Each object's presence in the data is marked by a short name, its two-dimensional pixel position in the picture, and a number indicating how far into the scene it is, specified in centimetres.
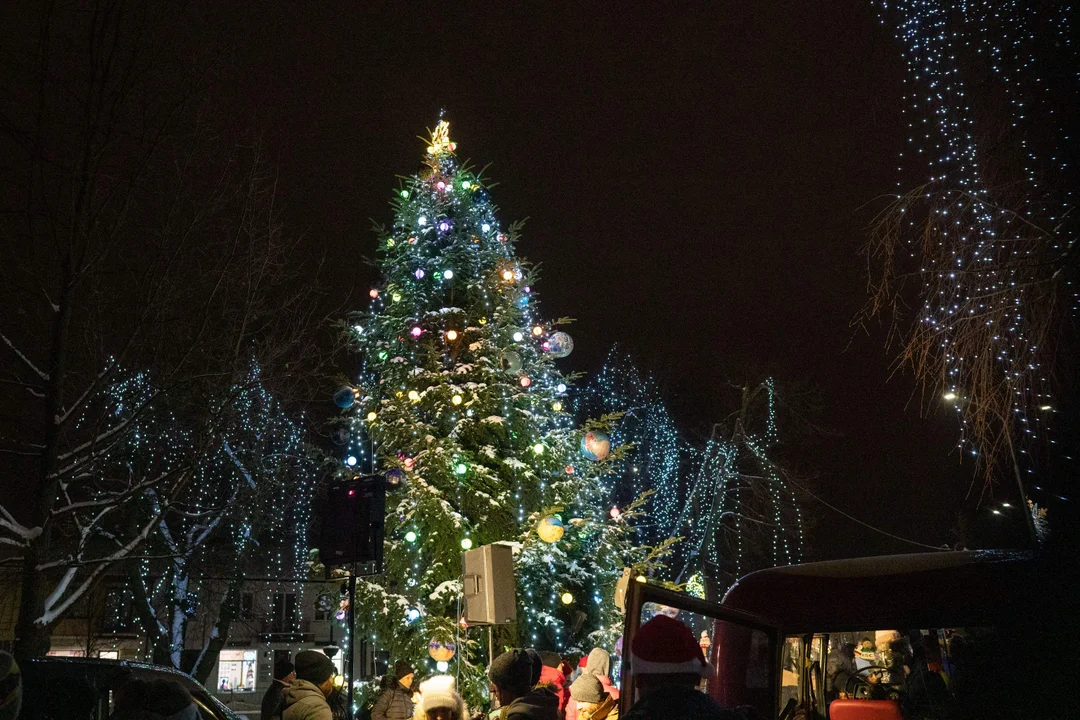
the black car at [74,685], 466
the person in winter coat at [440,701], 526
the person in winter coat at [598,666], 984
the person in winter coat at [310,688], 582
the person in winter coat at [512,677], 508
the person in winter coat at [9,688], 391
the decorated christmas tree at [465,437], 1534
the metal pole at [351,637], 834
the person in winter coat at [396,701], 1042
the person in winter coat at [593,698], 765
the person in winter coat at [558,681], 910
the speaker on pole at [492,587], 1020
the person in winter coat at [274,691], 854
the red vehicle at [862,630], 507
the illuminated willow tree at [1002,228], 594
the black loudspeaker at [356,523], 984
